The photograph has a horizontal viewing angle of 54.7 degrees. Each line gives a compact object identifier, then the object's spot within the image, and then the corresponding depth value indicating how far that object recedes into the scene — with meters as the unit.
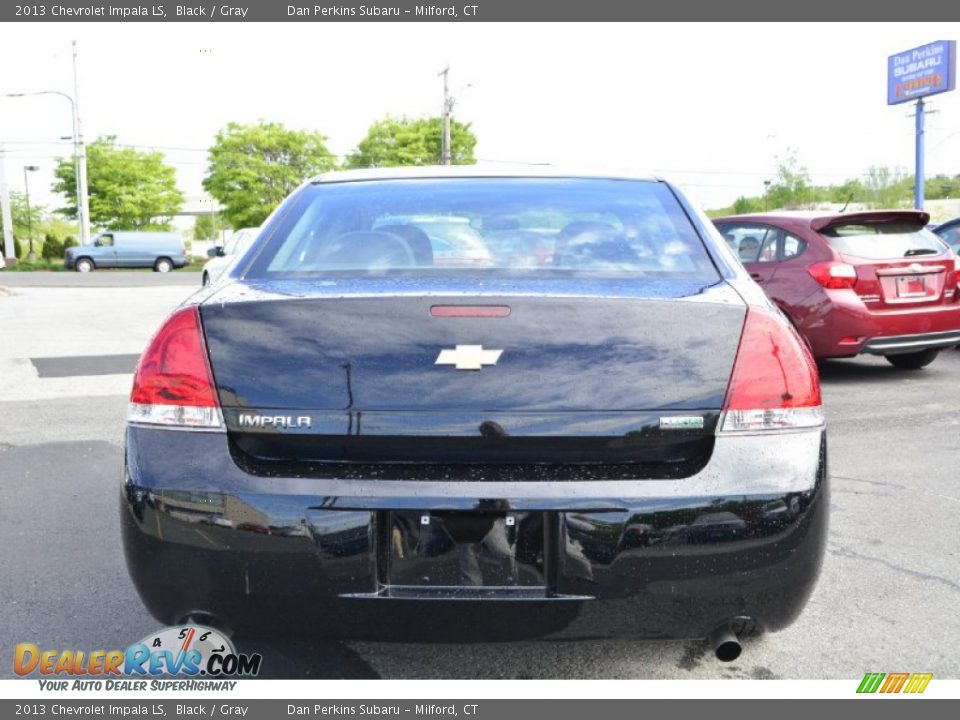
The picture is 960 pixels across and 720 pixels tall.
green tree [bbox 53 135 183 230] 63.00
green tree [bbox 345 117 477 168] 63.75
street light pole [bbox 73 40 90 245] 49.22
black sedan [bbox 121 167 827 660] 2.13
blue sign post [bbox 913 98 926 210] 33.58
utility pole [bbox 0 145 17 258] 51.22
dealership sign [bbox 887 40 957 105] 36.50
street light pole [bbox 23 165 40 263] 53.95
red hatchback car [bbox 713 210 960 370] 7.68
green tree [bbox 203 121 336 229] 62.75
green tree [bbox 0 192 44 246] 76.31
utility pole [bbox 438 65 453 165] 49.14
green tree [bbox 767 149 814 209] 64.00
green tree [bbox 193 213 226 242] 109.46
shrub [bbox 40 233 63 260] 52.53
